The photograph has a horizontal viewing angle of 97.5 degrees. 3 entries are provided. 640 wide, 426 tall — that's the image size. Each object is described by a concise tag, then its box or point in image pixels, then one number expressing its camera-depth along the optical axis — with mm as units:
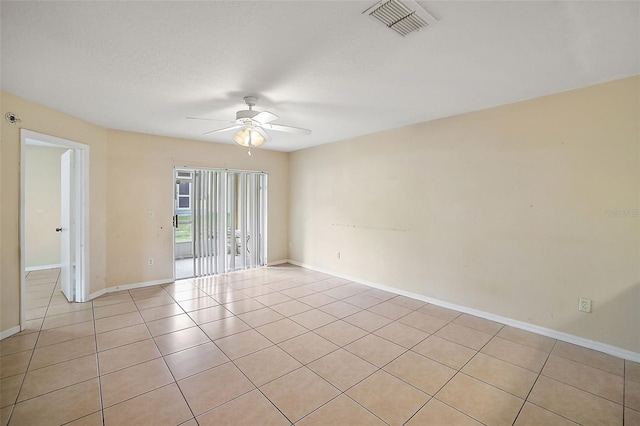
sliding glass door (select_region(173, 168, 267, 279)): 5070
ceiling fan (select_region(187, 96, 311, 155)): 2838
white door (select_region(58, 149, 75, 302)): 3863
